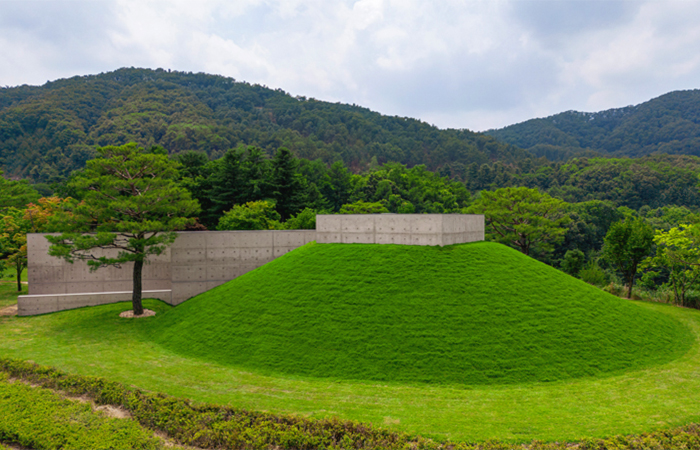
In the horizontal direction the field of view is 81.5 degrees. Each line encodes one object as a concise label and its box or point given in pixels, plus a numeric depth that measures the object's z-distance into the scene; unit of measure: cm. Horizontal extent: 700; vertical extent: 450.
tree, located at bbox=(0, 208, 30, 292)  2537
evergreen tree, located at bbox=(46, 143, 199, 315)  1884
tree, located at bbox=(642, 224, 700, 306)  2342
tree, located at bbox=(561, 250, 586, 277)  3709
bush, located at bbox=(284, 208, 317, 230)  3030
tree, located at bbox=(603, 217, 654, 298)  2616
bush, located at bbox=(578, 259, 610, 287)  3195
